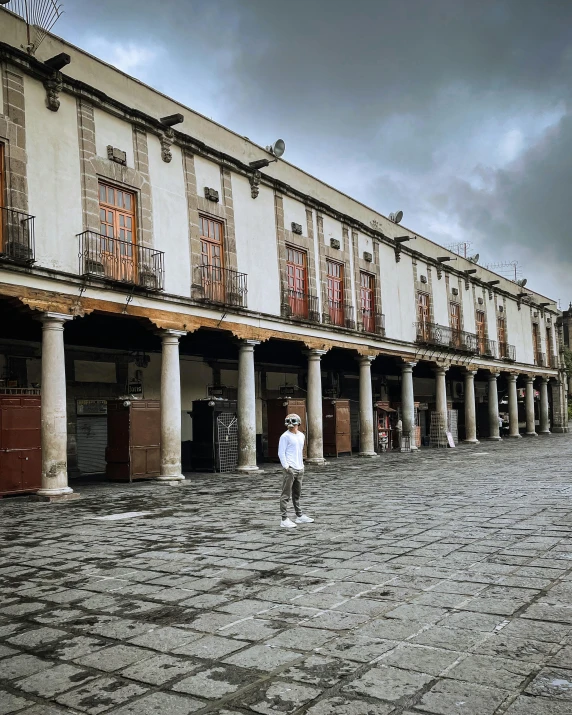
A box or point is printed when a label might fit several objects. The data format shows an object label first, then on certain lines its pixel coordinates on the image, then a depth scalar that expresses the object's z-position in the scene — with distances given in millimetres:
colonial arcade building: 12836
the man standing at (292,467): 8742
